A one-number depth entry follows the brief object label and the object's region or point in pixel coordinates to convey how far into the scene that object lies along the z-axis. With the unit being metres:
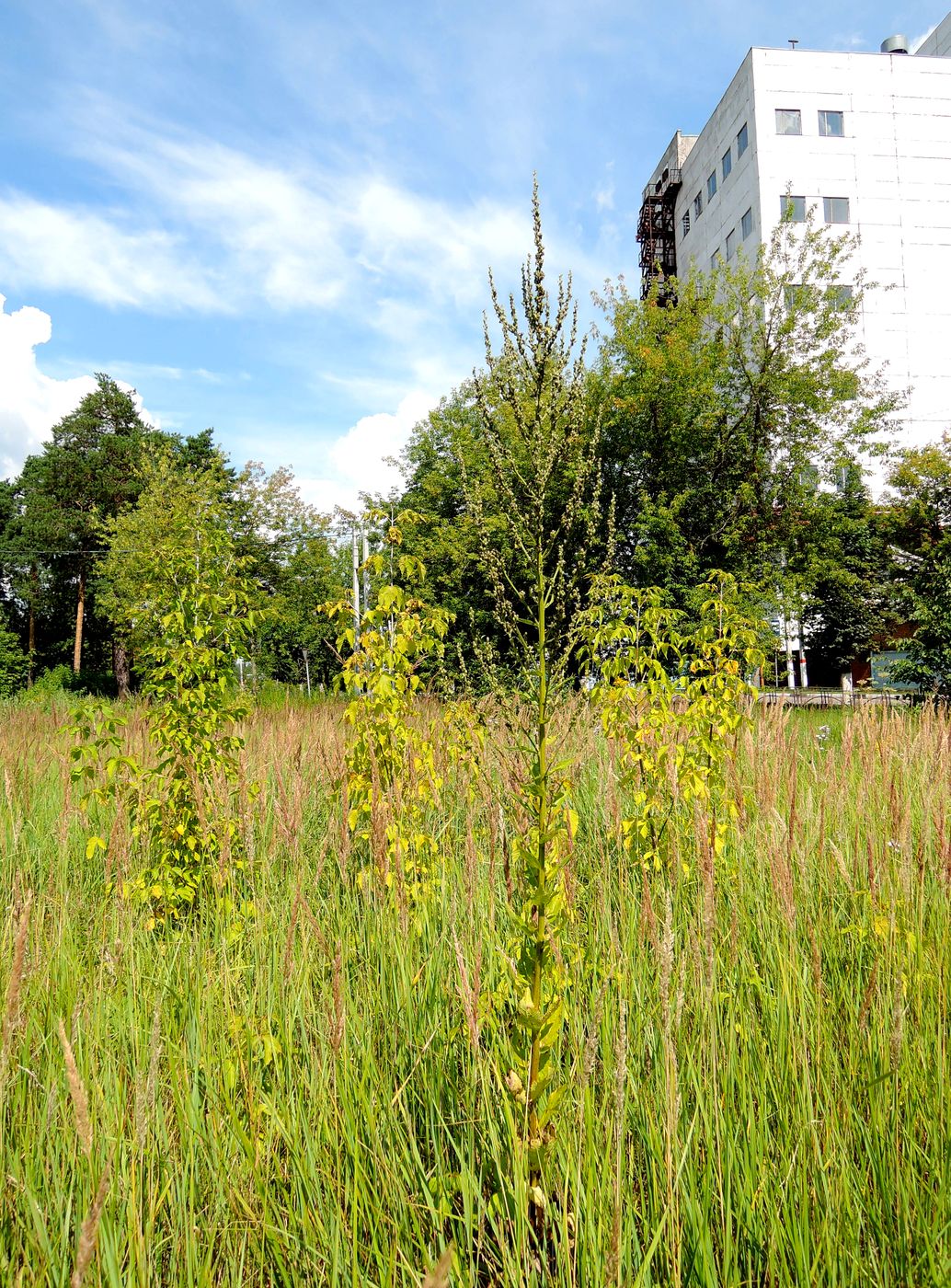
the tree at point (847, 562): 18.50
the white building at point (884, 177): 30.33
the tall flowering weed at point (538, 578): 1.63
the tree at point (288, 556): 32.44
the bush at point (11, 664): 29.00
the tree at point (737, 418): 18.78
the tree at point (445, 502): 20.64
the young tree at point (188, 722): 3.56
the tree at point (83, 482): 37.22
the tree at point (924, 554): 11.81
